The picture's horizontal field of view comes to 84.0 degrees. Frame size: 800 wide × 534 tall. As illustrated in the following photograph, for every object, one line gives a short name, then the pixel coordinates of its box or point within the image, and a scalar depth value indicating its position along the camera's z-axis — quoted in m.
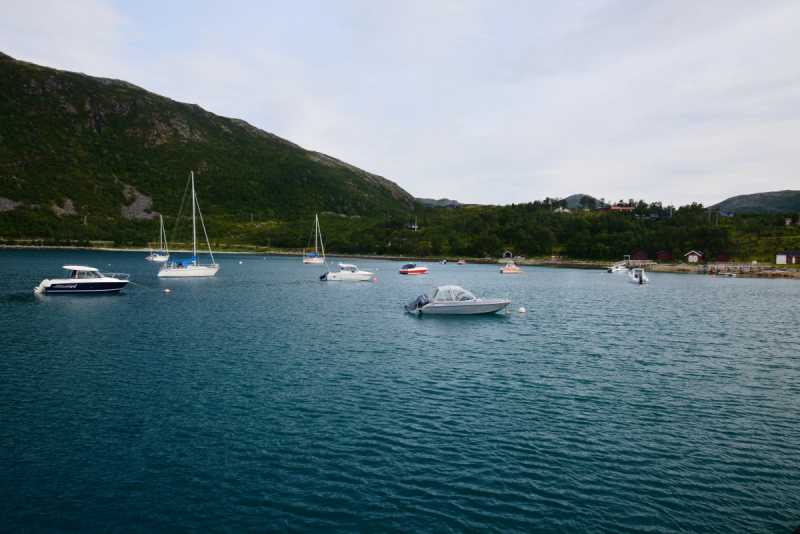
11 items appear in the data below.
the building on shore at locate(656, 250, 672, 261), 182.99
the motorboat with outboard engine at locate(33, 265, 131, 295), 63.97
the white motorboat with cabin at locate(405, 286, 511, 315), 52.66
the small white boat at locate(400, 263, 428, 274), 132.50
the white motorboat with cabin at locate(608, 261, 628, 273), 149.38
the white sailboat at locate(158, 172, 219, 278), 96.11
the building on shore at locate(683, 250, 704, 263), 170.62
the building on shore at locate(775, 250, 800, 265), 151.18
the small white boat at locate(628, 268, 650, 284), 107.01
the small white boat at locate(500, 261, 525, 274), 138.19
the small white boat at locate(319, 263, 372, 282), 100.38
